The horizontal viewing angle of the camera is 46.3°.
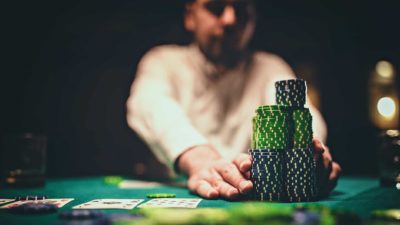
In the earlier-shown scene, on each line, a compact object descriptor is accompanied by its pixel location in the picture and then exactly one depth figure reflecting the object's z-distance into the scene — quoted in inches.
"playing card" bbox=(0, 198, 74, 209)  19.8
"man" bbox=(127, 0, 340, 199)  32.1
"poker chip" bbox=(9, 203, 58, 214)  17.8
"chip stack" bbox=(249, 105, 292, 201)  20.7
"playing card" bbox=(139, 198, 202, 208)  19.2
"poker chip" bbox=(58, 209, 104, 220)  16.1
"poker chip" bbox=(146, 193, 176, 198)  22.2
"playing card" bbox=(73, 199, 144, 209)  19.1
